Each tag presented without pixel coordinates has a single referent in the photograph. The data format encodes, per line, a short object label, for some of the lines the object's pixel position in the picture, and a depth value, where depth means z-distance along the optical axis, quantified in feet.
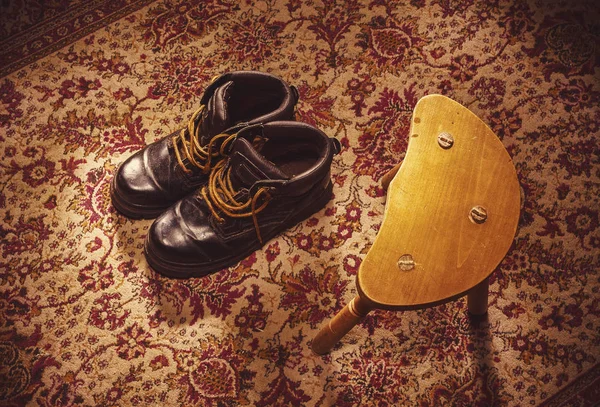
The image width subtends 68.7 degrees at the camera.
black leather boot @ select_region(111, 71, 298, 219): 3.00
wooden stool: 2.39
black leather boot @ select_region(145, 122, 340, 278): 2.83
